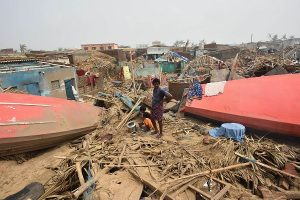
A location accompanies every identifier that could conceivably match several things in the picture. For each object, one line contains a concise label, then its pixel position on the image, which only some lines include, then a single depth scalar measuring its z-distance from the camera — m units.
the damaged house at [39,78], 11.77
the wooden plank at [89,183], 4.30
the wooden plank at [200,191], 4.24
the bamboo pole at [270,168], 4.97
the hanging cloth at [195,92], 8.95
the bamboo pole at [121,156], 5.35
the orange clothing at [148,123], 7.69
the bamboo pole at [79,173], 4.71
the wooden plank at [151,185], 4.26
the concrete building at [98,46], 52.53
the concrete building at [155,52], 36.90
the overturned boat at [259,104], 6.49
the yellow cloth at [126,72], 22.69
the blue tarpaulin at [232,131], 6.44
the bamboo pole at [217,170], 4.68
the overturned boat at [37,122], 6.26
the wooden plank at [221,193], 4.20
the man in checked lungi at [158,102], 6.64
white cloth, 8.78
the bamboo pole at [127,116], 8.18
